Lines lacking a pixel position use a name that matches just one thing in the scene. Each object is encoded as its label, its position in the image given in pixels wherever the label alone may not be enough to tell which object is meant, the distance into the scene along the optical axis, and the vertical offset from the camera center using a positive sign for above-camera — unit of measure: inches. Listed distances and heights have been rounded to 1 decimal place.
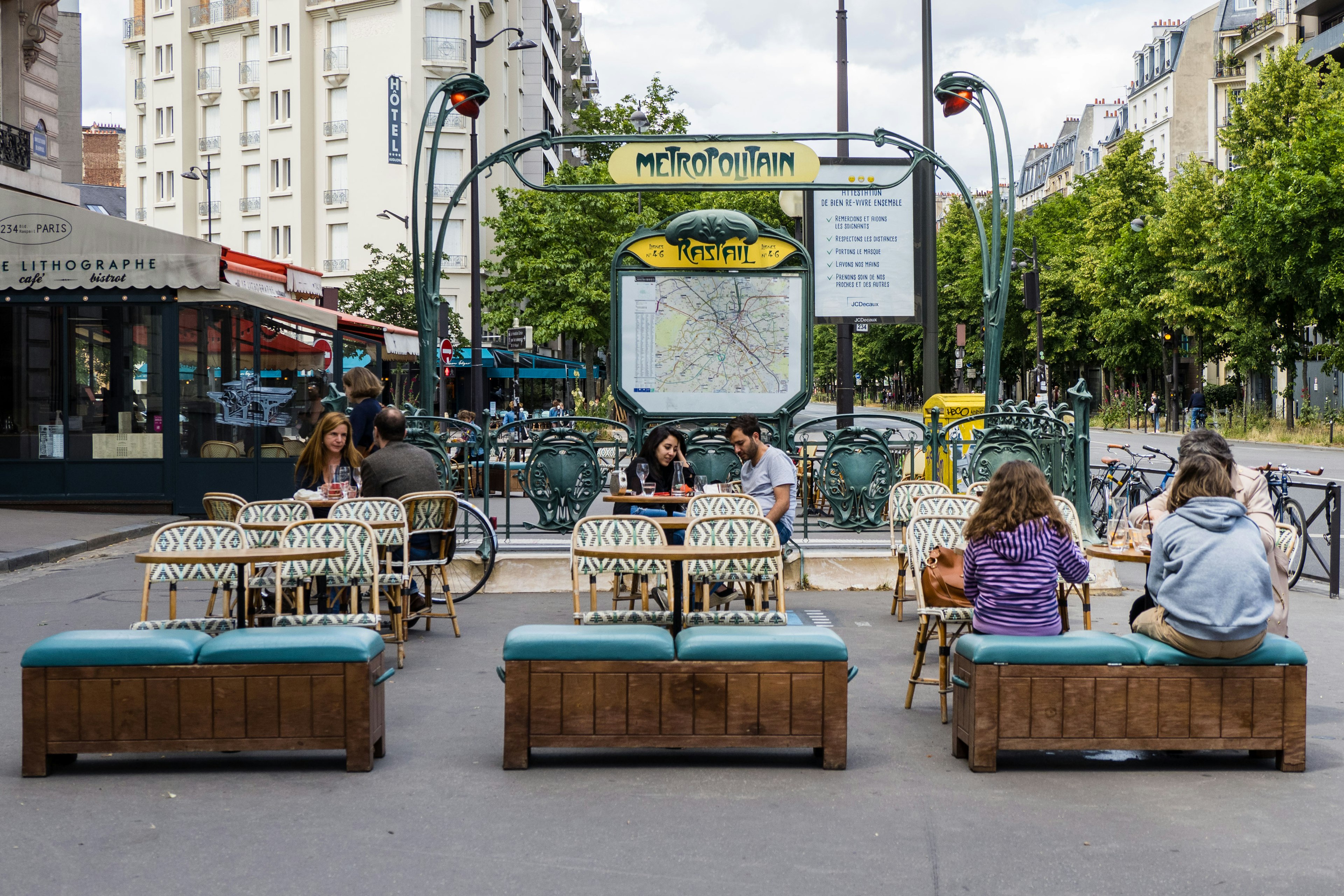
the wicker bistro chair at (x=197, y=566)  269.6 -31.0
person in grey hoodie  219.8 -26.8
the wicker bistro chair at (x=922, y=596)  264.1 -36.2
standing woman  435.5 +1.8
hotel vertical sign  2135.8 +447.9
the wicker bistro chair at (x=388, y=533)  325.1 -29.5
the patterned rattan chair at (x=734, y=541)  291.0 -28.0
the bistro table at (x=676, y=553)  258.5 -27.6
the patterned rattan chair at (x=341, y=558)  295.1 -32.0
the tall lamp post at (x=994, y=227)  503.2 +66.7
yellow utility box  611.5 +0.9
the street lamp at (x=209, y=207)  2043.6 +331.3
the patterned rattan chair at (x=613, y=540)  283.1 -27.5
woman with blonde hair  376.8 -12.4
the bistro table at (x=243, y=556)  257.9 -27.9
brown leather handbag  274.8 -34.4
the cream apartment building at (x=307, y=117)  2175.2 +481.9
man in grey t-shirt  384.8 -17.1
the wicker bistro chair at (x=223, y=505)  356.8 -25.2
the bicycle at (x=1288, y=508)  465.7 -34.0
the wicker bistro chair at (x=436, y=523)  361.7 -30.2
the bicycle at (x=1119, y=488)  584.7 -34.6
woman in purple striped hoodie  239.3 -25.3
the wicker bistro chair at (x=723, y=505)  353.7 -25.0
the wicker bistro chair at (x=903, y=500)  396.5 -26.6
